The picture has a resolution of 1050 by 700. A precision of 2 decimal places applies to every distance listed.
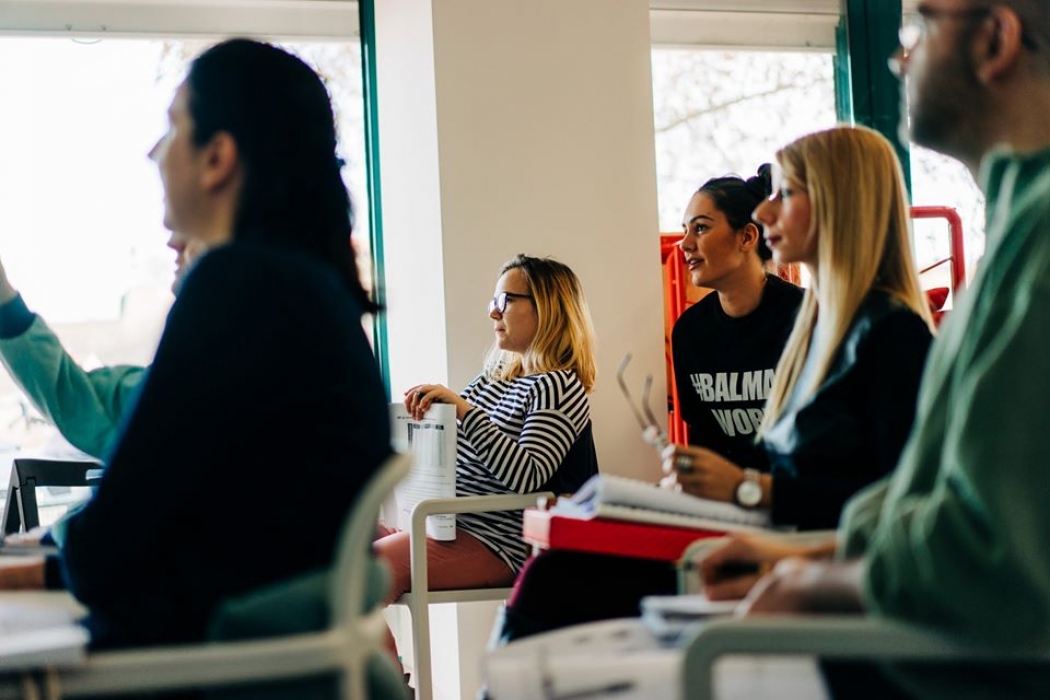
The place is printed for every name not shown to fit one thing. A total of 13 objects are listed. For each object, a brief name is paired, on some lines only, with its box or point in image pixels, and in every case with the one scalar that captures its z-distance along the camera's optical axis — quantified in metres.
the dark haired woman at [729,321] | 4.11
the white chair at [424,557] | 3.70
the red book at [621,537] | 2.98
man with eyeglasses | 2.02
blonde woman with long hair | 3.03
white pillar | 4.43
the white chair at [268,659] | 2.06
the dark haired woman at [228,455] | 2.36
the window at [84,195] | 4.64
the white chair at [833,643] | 2.07
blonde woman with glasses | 3.99
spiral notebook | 3.00
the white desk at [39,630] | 2.02
